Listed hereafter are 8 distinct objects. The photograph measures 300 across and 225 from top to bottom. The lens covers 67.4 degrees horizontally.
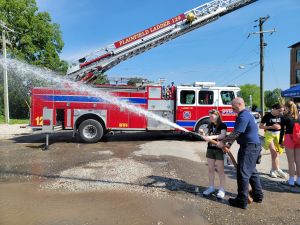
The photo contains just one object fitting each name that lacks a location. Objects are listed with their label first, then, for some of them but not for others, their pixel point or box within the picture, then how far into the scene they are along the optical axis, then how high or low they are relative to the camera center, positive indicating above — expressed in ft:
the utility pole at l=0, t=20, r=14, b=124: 58.46 +2.37
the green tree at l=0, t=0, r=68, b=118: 84.84 +26.21
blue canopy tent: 40.81 +2.74
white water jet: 29.87 +1.53
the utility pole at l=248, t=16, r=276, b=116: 60.57 +14.45
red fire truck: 29.08 +0.82
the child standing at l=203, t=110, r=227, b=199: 13.20 -2.79
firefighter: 12.12 -2.14
